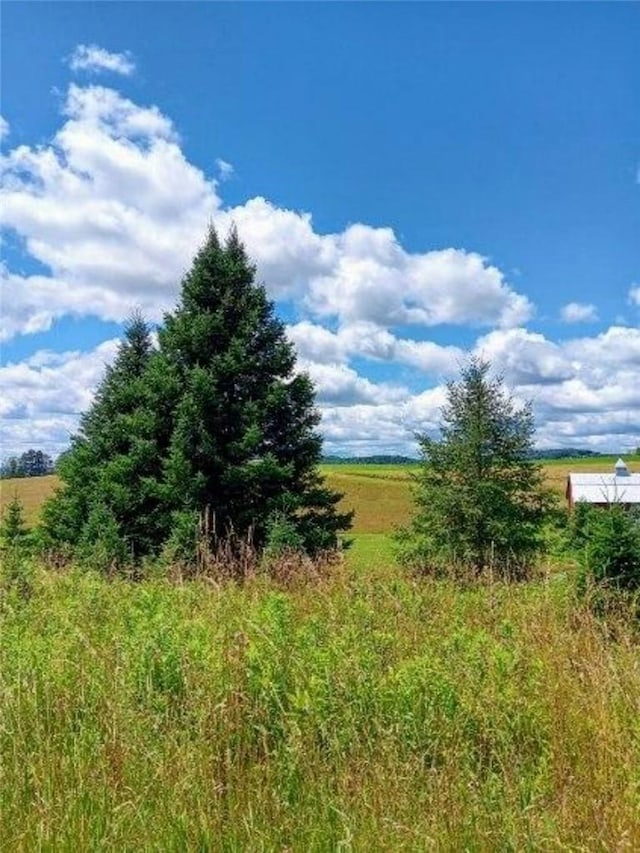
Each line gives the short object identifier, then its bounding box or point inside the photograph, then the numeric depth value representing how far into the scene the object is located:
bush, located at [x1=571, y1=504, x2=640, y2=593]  8.41
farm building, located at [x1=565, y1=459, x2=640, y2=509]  44.21
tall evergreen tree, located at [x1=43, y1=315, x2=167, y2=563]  18.44
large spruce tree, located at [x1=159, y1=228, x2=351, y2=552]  17.61
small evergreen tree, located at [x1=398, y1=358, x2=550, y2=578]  16.75
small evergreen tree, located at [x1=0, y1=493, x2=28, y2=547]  22.86
